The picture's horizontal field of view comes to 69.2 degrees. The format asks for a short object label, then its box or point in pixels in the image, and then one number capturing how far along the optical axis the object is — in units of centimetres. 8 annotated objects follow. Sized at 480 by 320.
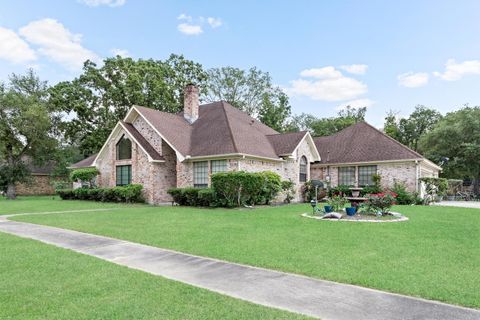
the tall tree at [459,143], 3494
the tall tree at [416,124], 5159
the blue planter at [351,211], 1427
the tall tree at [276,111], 4428
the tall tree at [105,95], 3691
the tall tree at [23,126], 3077
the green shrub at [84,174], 2606
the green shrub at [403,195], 2192
